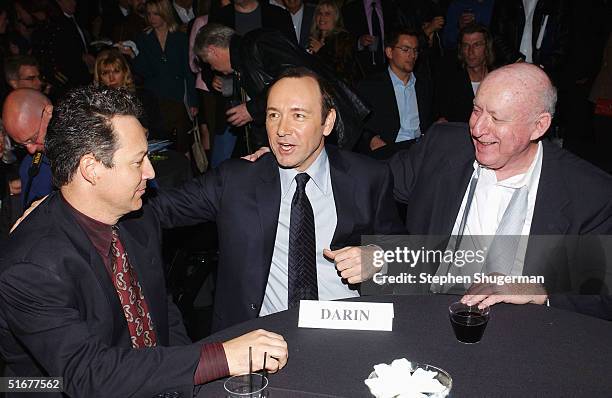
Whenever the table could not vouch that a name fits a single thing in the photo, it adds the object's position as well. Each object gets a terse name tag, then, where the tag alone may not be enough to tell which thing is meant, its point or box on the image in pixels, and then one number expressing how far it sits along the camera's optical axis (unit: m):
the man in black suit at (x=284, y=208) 2.76
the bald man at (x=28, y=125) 3.83
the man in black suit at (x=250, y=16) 5.96
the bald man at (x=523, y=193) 2.76
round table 1.84
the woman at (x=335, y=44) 5.52
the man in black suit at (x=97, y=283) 1.91
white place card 2.18
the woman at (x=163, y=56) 6.77
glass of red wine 2.05
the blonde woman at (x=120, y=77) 5.41
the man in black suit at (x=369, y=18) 6.76
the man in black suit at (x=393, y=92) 5.42
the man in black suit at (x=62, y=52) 6.99
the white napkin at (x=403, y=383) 1.68
